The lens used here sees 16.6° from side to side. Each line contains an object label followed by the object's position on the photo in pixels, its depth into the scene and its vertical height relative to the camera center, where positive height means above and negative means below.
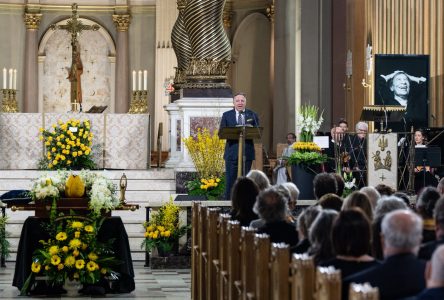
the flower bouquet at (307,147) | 20.59 +0.03
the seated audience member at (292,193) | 12.90 -0.39
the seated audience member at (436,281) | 5.51 -0.48
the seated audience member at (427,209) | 9.44 -0.39
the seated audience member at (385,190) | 13.24 -0.36
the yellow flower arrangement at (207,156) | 22.75 -0.12
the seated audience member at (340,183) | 14.59 -0.33
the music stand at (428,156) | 19.52 -0.08
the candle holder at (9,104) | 28.41 +0.81
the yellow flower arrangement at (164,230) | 20.05 -1.09
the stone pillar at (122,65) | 43.86 +2.42
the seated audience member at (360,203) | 9.68 -0.34
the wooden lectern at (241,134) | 18.81 +0.18
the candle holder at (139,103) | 28.16 +0.84
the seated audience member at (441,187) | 12.03 -0.30
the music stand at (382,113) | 20.90 +0.51
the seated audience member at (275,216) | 9.90 -0.45
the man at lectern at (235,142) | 20.17 +0.08
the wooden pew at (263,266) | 7.71 -0.59
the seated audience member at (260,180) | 13.68 -0.28
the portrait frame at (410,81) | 23.69 +1.07
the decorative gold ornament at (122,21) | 43.70 +3.66
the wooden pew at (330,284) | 5.44 -0.49
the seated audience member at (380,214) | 8.74 -0.39
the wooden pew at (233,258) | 9.64 -0.70
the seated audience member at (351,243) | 6.93 -0.43
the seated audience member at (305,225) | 8.69 -0.44
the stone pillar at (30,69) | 43.36 +2.24
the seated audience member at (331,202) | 10.51 -0.37
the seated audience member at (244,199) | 12.22 -0.41
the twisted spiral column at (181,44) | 28.51 +1.96
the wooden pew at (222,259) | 10.57 -0.78
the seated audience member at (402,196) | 11.89 -0.37
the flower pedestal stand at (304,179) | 20.71 -0.41
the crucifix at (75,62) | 29.98 +1.72
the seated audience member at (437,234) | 7.82 -0.44
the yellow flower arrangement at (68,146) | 25.17 +0.02
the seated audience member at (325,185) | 13.69 -0.32
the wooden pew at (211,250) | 12.02 -0.82
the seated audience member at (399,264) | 6.18 -0.48
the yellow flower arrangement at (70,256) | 15.59 -1.12
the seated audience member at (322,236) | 7.57 -0.44
